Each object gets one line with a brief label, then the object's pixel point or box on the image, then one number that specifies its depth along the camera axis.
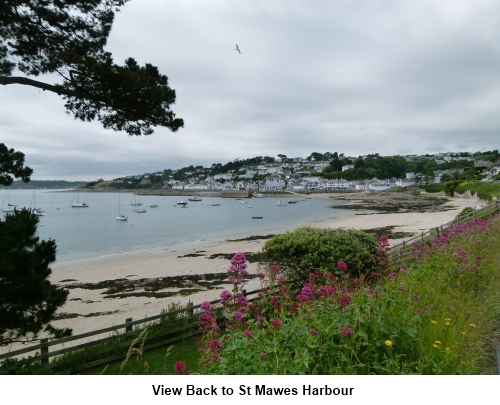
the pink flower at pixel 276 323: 2.95
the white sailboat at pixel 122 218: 60.69
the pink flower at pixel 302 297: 3.32
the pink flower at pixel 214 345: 2.68
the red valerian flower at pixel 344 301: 3.10
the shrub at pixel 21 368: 4.81
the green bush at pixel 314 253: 8.02
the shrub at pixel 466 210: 20.98
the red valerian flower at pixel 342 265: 4.22
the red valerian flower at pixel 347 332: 2.68
